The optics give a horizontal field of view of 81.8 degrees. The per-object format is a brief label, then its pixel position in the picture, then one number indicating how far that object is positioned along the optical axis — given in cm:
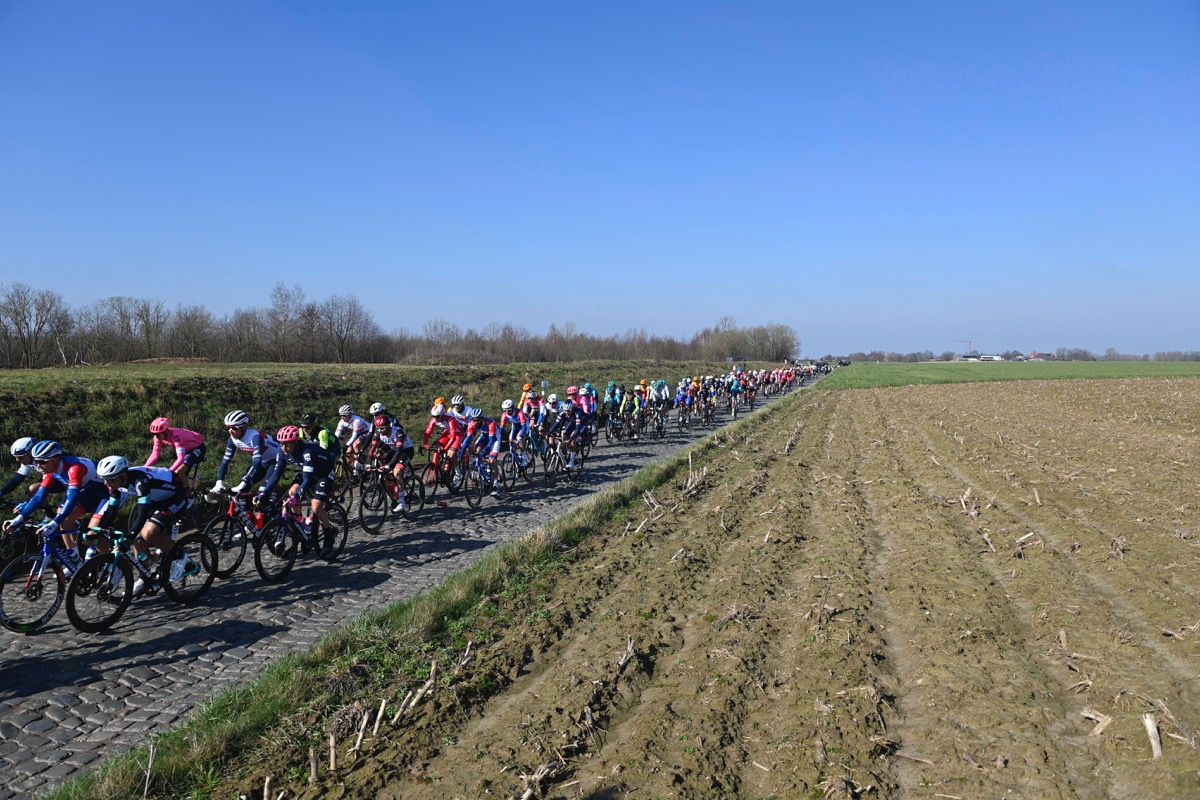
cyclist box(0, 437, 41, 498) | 801
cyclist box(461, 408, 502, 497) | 1287
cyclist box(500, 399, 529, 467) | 1466
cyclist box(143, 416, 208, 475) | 926
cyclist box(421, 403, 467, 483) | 1284
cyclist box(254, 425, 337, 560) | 906
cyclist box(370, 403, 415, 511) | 1166
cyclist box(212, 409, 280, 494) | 938
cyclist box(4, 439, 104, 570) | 720
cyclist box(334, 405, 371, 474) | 1256
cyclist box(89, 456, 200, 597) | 716
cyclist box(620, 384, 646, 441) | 2366
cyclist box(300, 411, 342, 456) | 1077
